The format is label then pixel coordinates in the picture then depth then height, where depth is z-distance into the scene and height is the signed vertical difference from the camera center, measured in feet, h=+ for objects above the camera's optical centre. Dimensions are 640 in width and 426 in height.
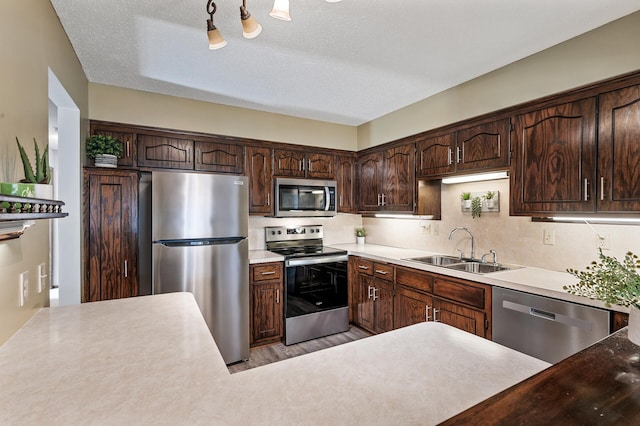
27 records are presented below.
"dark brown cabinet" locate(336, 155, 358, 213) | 13.19 +1.20
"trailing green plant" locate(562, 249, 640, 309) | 2.93 -0.68
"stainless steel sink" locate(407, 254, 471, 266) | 9.95 -1.54
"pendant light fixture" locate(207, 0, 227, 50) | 4.44 +2.48
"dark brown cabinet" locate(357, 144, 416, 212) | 10.95 +1.23
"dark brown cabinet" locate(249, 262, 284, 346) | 10.13 -2.97
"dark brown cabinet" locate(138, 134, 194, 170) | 9.75 +1.91
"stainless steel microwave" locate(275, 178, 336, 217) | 11.56 +0.55
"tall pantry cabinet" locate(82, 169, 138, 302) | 7.97 -0.58
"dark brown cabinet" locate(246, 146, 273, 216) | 11.23 +1.17
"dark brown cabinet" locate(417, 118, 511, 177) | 8.13 +1.79
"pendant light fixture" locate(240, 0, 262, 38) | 4.15 +2.50
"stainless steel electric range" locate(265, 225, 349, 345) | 10.60 -2.79
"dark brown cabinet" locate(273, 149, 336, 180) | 11.78 +1.85
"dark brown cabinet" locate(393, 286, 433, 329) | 8.95 -2.85
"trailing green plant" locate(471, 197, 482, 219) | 9.54 +0.18
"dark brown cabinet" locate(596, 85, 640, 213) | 5.87 +1.17
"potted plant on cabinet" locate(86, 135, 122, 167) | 8.38 +1.65
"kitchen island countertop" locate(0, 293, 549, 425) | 2.32 -1.48
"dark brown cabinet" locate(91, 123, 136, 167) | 9.18 +2.21
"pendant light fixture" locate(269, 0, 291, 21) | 3.90 +2.52
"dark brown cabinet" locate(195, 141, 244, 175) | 10.52 +1.86
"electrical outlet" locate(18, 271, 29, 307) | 4.09 -1.01
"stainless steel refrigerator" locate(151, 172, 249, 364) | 8.50 -0.99
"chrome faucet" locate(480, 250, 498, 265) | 9.10 -1.31
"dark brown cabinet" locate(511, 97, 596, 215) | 6.53 +1.18
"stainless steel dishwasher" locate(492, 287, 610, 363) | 5.81 -2.25
